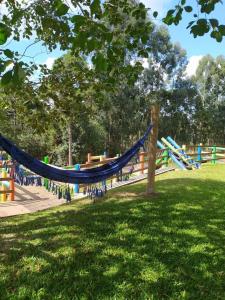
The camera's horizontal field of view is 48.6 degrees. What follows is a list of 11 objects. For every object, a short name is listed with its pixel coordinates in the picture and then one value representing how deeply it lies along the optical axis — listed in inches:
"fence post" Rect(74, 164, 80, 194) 286.0
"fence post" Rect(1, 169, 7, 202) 300.9
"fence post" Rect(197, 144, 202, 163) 493.4
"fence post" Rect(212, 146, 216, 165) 512.2
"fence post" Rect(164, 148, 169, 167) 427.8
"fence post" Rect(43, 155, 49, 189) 227.4
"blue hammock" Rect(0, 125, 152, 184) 147.0
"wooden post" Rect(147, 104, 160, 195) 211.2
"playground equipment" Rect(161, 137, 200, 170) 438.9
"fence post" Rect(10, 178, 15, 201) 296.2
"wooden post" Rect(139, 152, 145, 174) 365.2
